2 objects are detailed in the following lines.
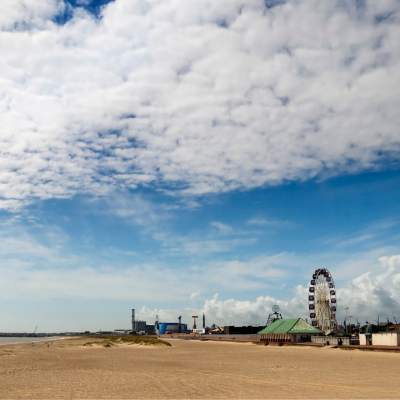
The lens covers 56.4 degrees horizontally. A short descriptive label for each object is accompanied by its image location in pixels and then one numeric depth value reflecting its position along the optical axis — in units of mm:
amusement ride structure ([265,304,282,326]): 138375
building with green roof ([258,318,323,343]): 73625
